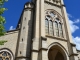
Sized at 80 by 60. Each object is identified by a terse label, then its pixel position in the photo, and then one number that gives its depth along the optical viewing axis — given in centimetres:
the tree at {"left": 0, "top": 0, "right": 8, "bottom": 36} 529
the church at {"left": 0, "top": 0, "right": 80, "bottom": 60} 967
